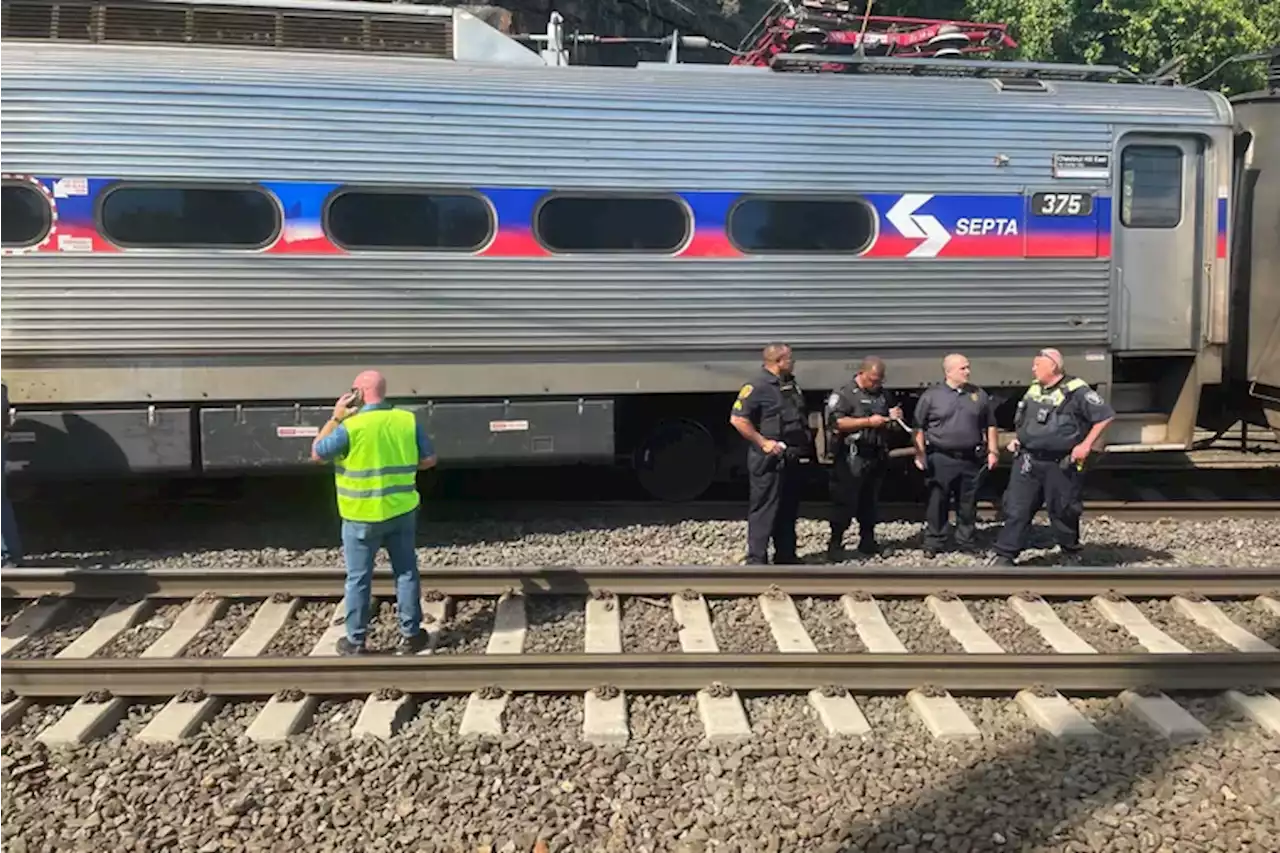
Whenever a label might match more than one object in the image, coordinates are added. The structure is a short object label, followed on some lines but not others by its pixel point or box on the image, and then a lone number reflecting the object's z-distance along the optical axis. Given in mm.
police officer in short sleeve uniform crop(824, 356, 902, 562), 7312
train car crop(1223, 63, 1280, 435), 8805
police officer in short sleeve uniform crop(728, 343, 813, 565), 6805
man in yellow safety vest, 5414
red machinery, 9859
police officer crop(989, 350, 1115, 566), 6930
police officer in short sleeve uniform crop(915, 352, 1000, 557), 7254
